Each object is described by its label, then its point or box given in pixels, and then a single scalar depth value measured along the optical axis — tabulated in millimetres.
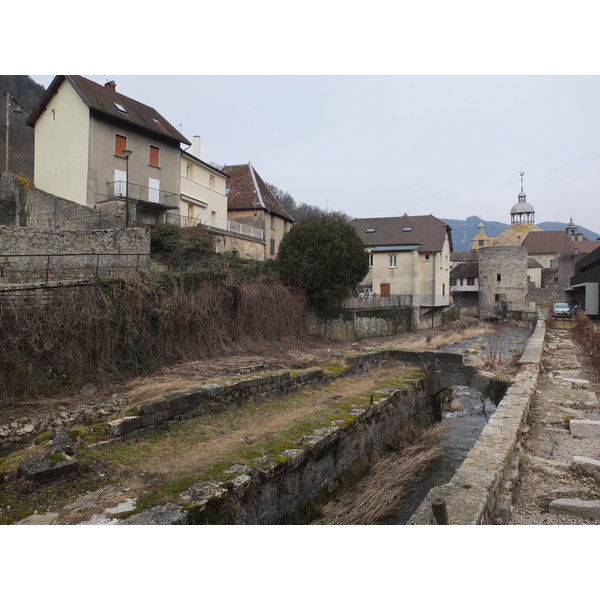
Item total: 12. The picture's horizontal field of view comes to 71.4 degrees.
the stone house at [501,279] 47625
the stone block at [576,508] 3989
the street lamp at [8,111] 24592
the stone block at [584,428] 6340
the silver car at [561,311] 35500
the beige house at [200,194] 24500
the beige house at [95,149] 19233
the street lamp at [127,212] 16612
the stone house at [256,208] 30281
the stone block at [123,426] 5910
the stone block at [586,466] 4910
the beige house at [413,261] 31906
